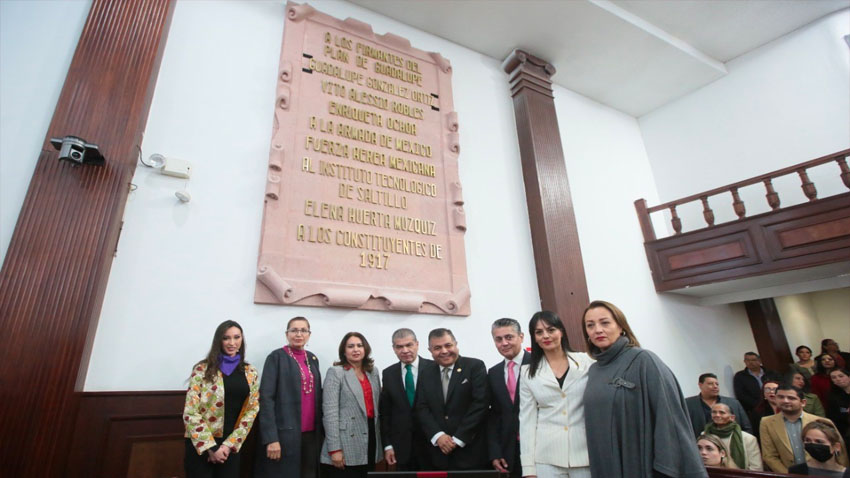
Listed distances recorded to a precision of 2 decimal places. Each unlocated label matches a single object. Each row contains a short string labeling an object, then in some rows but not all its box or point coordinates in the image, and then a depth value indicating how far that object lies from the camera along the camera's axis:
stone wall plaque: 3.62
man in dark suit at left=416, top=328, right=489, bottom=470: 2.53
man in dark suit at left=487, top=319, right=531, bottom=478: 2.51
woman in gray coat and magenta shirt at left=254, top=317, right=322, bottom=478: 2.58
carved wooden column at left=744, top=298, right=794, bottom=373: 6.17
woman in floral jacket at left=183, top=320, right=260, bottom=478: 2.37
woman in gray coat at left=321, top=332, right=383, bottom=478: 2.70
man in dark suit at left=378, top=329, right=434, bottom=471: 2.71
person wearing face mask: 2.47
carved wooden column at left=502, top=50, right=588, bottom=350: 4.62
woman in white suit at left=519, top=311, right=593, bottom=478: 2.00
